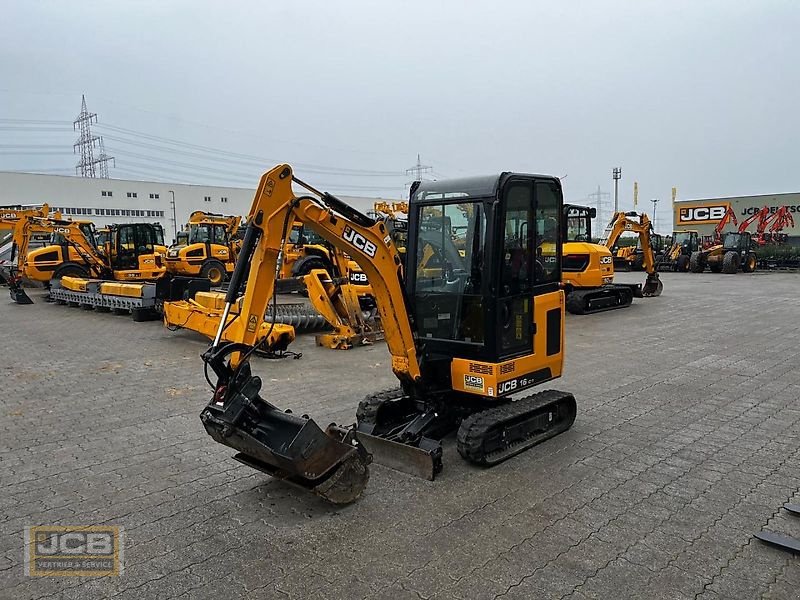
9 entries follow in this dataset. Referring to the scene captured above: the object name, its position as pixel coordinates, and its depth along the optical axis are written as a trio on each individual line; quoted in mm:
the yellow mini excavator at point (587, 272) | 15125
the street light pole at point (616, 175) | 56281
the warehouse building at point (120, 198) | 50406
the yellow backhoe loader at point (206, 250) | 20406
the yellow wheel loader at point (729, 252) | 29453
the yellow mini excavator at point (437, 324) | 4180
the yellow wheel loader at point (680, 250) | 30894
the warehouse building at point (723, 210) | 42594
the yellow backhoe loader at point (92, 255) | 19312
